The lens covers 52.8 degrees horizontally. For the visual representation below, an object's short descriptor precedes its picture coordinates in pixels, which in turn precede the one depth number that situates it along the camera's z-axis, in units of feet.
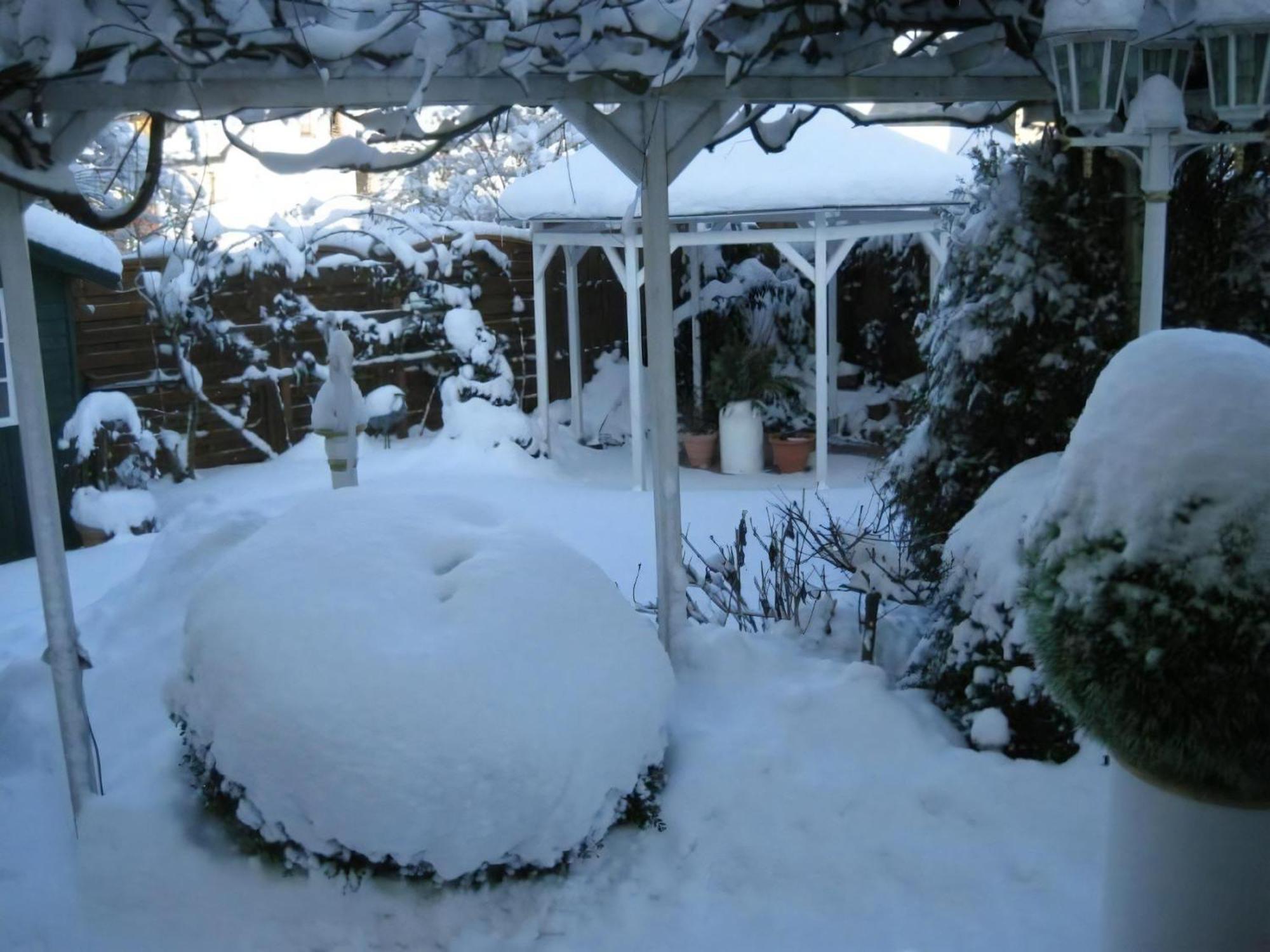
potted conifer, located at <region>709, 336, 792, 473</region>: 35.35
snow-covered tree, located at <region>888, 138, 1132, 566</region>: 15.83
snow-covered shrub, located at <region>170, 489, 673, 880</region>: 12.12
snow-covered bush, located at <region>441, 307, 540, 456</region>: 36.91
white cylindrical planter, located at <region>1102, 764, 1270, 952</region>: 8.00
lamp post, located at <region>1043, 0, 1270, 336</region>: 11.59
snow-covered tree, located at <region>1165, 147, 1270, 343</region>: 15.87
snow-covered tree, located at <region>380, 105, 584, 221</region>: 53.31
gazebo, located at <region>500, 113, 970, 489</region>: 30.71
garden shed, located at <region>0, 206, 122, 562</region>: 27.86
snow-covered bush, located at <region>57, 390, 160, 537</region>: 28.71
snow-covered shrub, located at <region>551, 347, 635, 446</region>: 40.42
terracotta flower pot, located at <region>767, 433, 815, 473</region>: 35.27
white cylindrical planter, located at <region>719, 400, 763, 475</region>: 35.37
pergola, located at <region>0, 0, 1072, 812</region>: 12.32
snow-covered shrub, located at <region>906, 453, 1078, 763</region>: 14.66
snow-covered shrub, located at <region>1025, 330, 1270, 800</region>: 7.98
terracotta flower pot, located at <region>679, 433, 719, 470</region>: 36.78
